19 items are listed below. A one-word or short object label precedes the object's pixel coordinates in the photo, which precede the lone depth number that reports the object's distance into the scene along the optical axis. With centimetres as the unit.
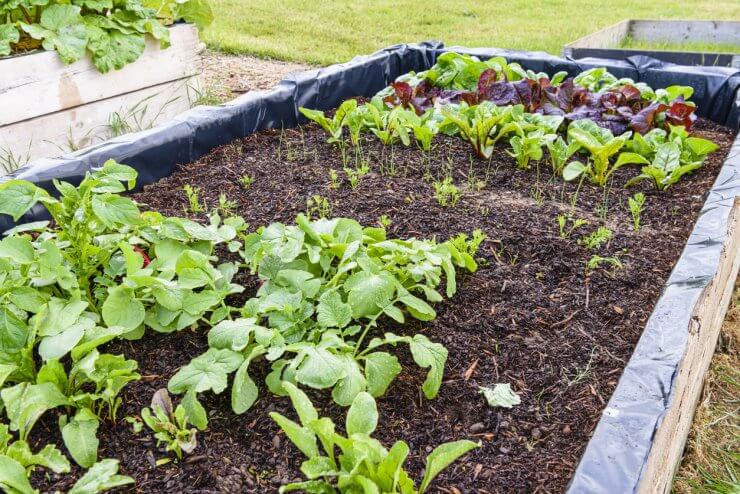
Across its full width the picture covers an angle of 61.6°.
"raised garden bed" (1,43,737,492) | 137
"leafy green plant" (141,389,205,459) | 136
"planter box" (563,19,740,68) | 471
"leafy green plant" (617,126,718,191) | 265
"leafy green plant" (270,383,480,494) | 116
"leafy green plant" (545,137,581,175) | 272
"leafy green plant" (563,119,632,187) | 263
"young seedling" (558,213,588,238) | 226
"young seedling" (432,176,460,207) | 246
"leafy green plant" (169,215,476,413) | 144
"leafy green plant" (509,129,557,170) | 273
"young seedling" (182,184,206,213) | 239
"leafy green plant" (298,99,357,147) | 305
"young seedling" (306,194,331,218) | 236
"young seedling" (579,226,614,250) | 218
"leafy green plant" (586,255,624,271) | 208
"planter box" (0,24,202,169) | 293
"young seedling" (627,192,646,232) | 233
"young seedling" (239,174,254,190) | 263
